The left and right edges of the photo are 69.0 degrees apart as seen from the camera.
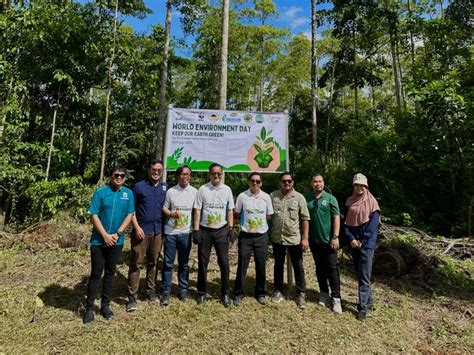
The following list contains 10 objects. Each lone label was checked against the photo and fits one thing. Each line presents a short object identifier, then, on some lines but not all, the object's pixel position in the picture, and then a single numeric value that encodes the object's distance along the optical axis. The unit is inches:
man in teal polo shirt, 141.9
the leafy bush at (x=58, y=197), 315.9
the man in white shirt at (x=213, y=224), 158.9
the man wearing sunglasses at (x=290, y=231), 160.9
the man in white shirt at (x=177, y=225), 158.2
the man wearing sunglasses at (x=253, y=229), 160.9
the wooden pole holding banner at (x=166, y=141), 195.7
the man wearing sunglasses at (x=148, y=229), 153.6
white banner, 200.2
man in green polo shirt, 159.2
